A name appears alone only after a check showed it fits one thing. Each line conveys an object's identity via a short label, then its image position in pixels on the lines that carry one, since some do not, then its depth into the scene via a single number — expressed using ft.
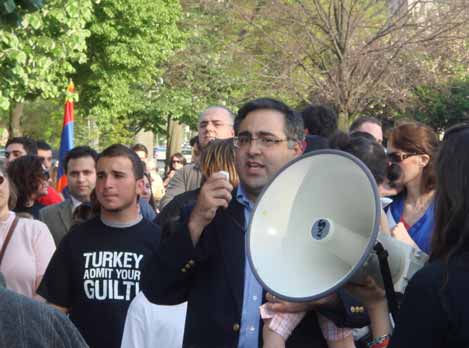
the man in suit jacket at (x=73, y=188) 38.75
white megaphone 16.33
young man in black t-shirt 28.22
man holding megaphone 19.41
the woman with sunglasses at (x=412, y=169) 28.80
